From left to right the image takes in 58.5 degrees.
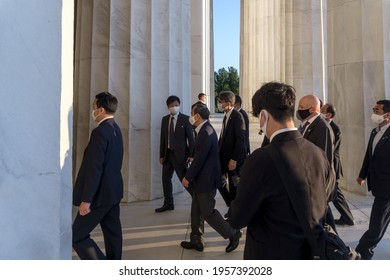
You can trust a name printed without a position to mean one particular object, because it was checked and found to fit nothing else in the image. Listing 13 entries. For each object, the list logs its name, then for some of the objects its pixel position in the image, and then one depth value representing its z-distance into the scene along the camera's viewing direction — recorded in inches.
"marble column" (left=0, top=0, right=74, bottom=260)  89.0
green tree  2945.4
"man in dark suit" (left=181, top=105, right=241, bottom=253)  194.1
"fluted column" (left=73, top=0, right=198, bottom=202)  317.7
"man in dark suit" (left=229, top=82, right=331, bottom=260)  86.1
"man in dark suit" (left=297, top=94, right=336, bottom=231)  182.9
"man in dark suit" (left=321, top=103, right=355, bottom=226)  247.6
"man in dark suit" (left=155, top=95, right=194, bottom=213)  284.2
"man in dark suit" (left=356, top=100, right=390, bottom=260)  178.5
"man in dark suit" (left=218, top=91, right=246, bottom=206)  247.3
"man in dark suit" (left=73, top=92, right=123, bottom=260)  152.0
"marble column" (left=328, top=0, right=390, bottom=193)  346.3
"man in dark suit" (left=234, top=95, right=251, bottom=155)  332.0
